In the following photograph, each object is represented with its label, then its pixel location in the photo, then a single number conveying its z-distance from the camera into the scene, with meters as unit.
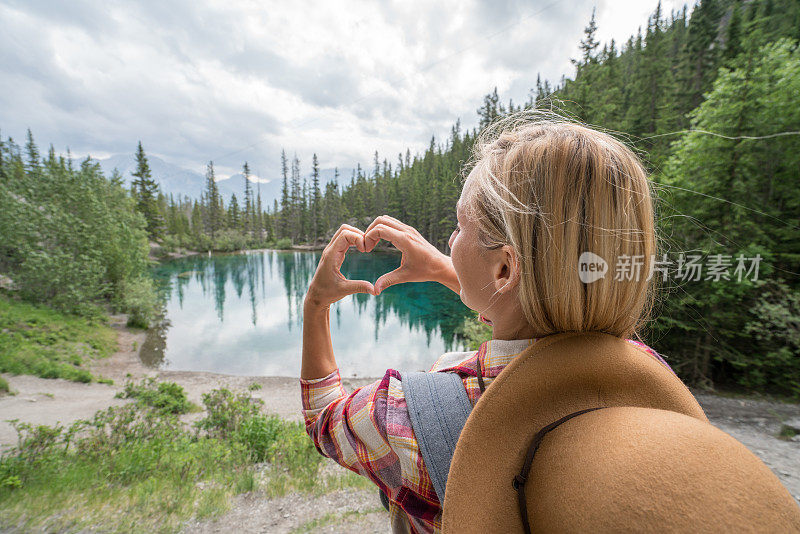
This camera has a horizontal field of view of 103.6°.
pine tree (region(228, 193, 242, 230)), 73.94
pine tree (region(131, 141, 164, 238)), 50.41
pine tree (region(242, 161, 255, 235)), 78.44
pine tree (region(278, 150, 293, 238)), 74.25
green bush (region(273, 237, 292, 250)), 67.45
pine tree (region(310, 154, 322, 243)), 66.50
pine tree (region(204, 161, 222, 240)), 70.81
